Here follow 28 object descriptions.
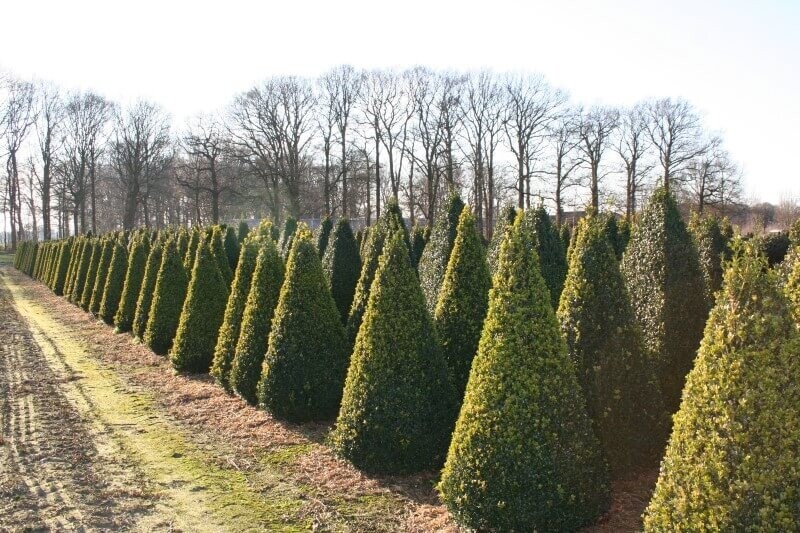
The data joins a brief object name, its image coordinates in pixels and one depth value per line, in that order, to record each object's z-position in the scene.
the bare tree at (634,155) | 45.00
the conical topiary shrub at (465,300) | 7.29
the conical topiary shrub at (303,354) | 8.30
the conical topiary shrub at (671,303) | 6.53
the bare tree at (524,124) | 43.19
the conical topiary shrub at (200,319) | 11.73
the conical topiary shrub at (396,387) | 6.42
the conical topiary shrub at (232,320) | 10.20
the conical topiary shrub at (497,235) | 10.30
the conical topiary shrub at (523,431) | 4.76
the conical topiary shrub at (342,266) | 13.13
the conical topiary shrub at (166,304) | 13.52
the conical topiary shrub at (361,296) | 8.86
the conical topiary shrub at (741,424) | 3.38
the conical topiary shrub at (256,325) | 9.24
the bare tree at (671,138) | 45.34
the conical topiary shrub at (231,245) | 20.08
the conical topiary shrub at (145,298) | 15.01
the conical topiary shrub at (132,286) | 16.61
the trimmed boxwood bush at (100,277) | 20.38
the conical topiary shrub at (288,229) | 22.86
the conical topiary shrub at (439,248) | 9.46
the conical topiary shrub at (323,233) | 20.05
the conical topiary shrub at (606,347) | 5.75
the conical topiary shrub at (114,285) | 18.73
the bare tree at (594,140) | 44.00
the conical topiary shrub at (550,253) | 8.95
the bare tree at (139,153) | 51.00
